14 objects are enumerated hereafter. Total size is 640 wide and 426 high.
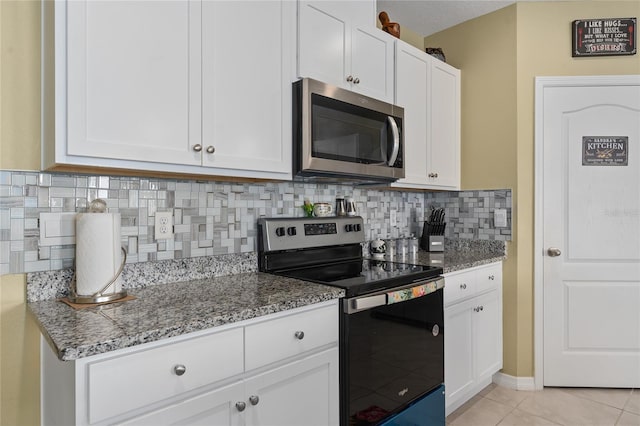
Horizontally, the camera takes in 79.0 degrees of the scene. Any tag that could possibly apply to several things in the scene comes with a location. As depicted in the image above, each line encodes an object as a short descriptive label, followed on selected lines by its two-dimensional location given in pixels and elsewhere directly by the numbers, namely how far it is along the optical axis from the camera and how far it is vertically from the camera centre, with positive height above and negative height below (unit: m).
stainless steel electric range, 1.50 -0.45
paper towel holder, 1.25 -0.28
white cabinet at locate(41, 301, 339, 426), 0.94 -0.47
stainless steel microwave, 1.73 +0.37
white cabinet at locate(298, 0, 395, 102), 1.79 +0.83
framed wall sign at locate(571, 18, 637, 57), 2.53 +1.15
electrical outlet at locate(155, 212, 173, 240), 1.59 -0.06
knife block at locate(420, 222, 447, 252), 2.78 -0.18
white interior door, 2.55 -0.13
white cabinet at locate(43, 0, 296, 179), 1.16 +0.43
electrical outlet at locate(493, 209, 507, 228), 2.70 -0.04
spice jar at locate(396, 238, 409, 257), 2.56 -0.23
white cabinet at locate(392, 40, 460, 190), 2.38 +0.63
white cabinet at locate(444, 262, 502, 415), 2.14 -0.72
